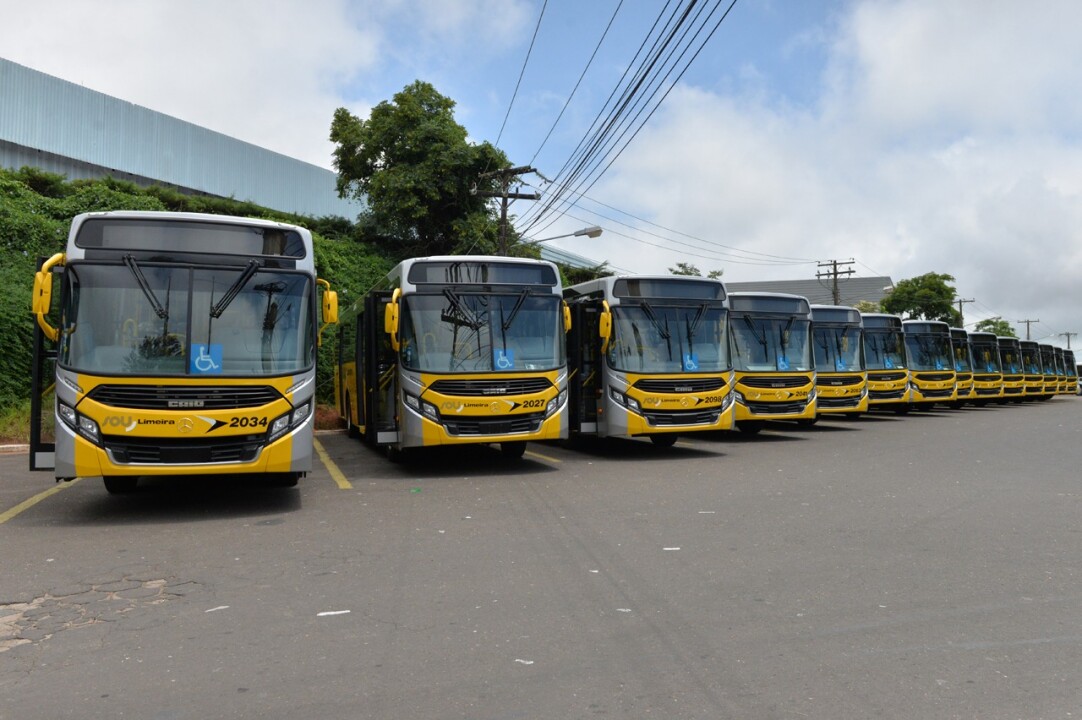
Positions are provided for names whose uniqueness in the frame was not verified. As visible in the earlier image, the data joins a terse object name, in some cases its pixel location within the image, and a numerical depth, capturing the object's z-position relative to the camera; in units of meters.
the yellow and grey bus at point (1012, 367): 34.59
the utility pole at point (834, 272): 57.11
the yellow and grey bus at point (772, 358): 16.67
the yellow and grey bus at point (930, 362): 26.06
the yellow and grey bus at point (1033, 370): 37.38
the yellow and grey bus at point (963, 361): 29.84
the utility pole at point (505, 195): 26.59
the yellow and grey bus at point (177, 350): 8.21
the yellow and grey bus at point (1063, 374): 44.30
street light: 28.20
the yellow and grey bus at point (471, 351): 11.45
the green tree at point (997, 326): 88.38
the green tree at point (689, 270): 49.66
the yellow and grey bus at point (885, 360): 23.41
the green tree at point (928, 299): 65.38
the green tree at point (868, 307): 62.84
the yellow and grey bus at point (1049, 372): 39.97
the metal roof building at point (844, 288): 93.44
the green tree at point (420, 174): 28.91
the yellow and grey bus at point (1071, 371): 47.01
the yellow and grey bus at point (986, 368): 31.83
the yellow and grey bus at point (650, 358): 13.35
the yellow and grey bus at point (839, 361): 20.17
